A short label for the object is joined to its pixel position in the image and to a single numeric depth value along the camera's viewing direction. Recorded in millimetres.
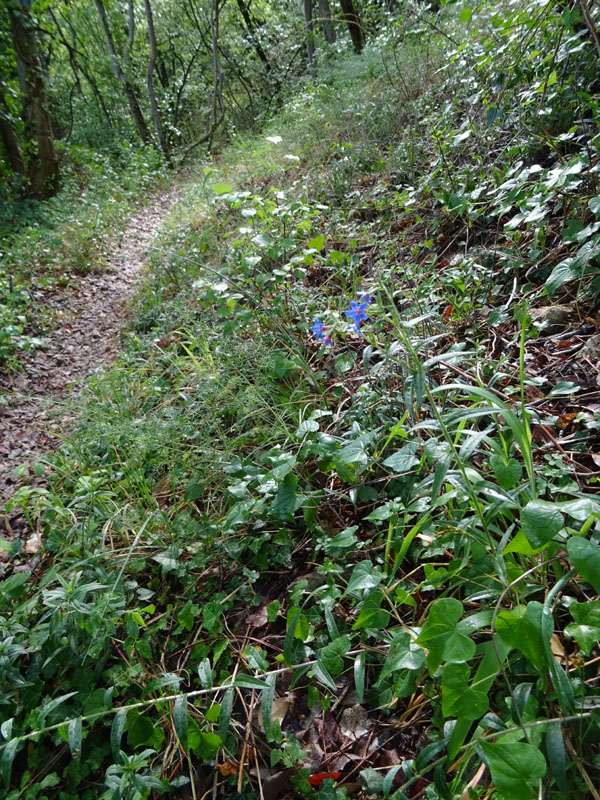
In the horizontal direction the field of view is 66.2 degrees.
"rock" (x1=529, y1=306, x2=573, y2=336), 2072
